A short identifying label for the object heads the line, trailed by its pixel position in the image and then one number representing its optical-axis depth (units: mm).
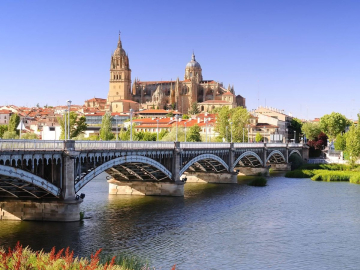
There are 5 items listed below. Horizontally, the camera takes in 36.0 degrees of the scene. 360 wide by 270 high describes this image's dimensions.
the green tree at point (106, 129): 115675
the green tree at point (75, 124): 116612
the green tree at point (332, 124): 149625
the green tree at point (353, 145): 90000
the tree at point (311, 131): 144125
